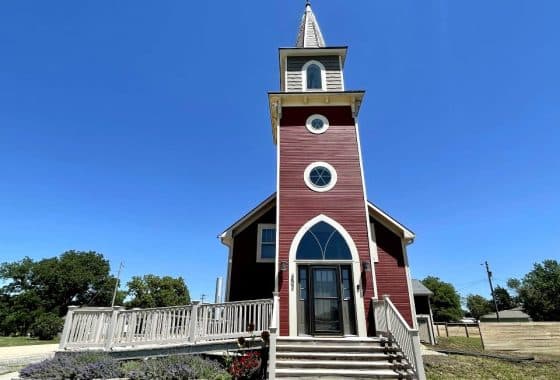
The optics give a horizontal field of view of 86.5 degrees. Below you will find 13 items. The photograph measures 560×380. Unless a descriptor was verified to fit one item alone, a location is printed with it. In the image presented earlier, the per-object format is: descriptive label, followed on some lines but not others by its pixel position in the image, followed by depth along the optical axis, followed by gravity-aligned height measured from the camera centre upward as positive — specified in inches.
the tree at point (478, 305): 2775.6 +93.4
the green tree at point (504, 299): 2746.1 +143.7
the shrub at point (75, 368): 231.5 -40.9
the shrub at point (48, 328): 978.7 -44.9
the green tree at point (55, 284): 1633.9 +167.7
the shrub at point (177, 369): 244.2 -43.6
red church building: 345.4 +105.5
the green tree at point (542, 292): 1804.1 +143.1
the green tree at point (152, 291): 1882.4 +134.8
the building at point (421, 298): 810.2 +45.4
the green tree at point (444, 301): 1904.2 +91.2
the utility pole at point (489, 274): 1731.8 +226.5
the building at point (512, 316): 1931.0 -0.9
